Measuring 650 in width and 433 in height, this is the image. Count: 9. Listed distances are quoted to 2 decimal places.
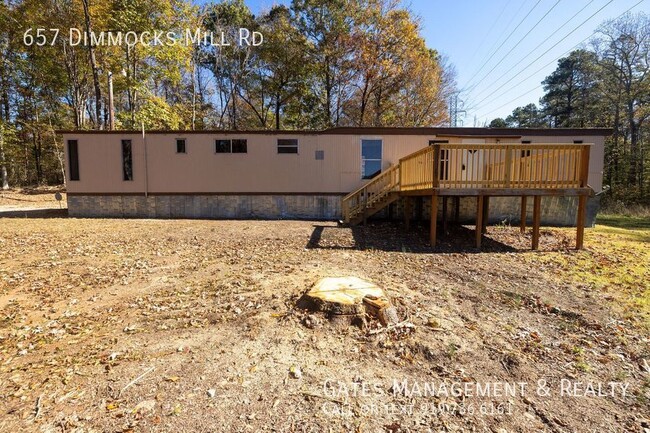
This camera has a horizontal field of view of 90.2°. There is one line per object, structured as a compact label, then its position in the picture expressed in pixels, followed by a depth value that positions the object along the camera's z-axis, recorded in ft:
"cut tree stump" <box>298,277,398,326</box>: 11.21
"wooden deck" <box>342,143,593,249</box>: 24.23
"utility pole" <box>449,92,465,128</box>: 92.30
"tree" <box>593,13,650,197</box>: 75.10
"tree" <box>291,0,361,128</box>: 67.92
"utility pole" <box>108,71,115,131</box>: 57.77
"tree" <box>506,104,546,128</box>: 123.05
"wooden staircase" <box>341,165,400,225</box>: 33.63
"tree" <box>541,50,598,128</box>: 91.56
